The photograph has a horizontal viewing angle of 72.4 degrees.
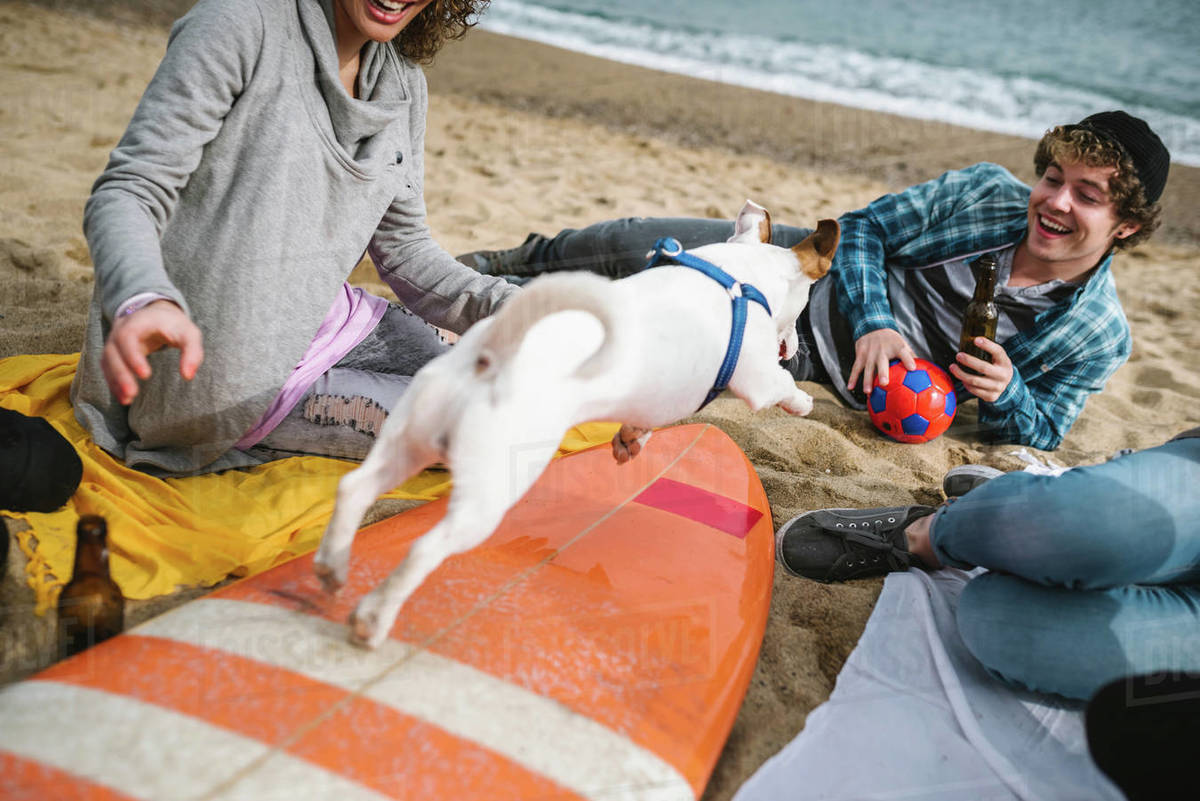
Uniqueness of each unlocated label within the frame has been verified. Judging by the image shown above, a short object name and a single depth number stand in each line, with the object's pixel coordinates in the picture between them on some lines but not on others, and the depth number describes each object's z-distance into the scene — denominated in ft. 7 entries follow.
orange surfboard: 3.88
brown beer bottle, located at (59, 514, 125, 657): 4.95
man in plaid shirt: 8.23
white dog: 3.74
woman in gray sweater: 5.33
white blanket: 5.00
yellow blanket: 5.76
